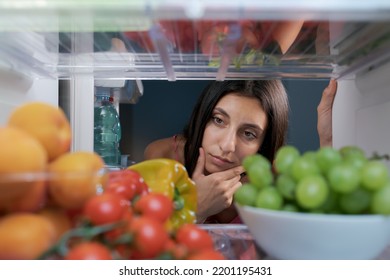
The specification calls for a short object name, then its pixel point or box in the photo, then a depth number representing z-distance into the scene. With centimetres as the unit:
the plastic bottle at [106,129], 183
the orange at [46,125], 58
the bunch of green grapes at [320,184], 62
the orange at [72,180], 57
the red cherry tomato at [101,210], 59
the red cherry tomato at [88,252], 56
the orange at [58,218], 58
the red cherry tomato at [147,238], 58
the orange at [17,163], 54
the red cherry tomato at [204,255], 62
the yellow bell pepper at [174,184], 80
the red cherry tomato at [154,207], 65
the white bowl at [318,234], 62
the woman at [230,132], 132
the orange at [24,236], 55
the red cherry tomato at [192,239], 63
